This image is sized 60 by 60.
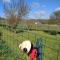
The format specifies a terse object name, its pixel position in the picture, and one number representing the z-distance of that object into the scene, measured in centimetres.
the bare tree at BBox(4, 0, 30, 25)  576
